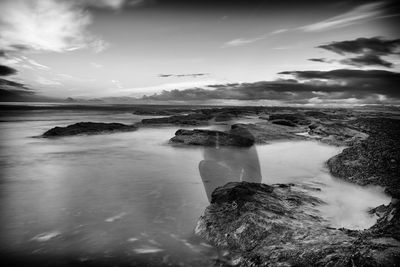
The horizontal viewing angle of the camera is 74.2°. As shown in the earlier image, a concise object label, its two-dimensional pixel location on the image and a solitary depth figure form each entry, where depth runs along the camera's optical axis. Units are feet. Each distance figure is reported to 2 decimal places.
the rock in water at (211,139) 47.24
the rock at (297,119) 94.72
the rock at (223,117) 124.23
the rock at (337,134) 53.42
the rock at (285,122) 83.92
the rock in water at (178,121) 96.46
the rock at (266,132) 54.70
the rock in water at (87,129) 62.18
